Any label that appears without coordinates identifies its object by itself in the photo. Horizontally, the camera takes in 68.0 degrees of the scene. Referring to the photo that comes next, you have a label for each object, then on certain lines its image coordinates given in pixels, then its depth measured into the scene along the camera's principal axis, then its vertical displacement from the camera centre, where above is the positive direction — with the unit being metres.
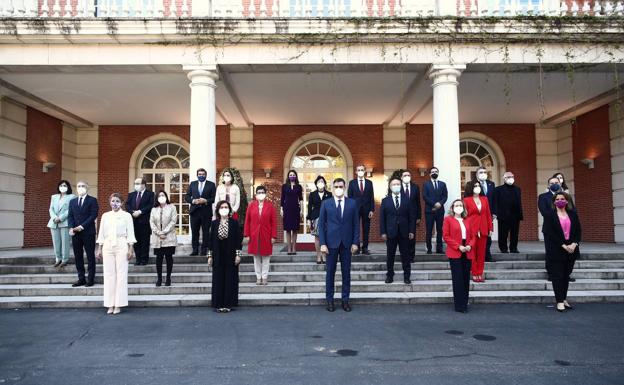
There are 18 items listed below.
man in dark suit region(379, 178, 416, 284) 7.41 -0.07
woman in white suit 6.48 -0.40
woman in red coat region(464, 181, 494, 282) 7.21 +0.12
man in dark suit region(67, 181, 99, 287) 7.58 -0.08
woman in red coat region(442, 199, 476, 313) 6.38 -0.42
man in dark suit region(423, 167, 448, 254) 8.84 +0.45
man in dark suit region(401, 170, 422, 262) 8.30 +0.52
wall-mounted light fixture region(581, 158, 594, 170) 13.81 +1.78
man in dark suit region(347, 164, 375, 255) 9.04 +0.53
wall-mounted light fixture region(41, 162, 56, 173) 13.67 +1.74
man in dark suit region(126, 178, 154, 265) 8.48 +0.13
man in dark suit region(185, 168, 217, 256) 8.69 +0.37
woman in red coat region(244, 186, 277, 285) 7.27 -0.12
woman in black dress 6.54 -0.49
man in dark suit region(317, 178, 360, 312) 6.48 -0.16
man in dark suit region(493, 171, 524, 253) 8.88 +0.32
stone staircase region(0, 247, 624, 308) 6.98 -1.00
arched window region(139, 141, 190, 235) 15.65 +1.72
